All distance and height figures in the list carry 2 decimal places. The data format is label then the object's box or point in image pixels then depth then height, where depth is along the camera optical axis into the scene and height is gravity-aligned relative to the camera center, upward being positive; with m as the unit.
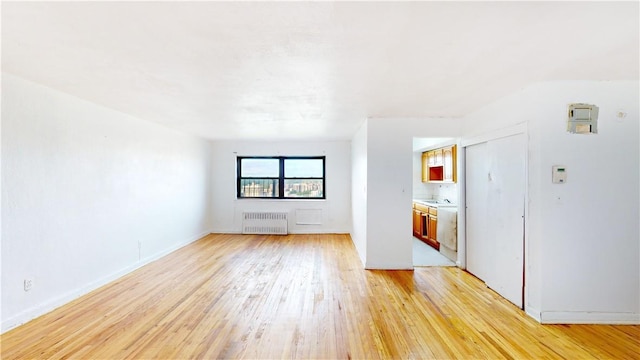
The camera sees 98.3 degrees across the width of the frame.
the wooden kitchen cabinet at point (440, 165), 5.30 +0.30
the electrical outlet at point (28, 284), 2.67 -1.03
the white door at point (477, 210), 3.69 -0.44
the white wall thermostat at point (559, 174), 2.68 +0.05
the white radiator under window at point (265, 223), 6.79 -1.10
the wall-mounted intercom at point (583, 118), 2.68 +0.59
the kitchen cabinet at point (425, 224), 5.51 -0.97
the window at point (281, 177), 7.12 +0.04
